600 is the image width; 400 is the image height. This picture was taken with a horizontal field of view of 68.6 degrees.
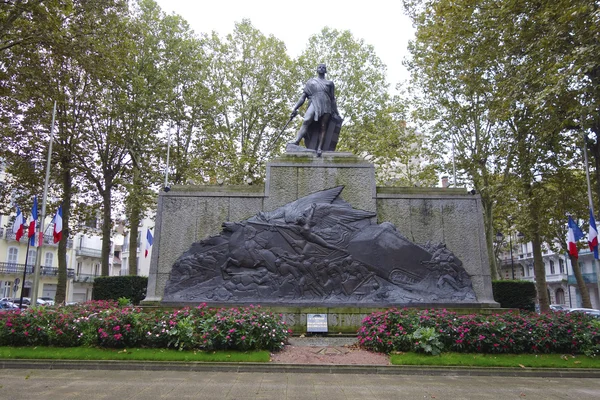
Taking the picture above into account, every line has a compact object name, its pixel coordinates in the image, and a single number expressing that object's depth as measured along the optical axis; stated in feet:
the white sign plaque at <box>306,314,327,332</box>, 39.92
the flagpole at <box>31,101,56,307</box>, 63.67
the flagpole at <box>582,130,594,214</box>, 64.27
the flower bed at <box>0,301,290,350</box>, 33.35
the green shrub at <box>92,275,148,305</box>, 62.90
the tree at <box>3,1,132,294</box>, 52.85
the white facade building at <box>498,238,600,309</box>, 156.66
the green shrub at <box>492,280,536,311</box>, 63.26
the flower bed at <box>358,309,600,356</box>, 33.68
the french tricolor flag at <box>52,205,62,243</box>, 64.58
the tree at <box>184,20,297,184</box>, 97.30
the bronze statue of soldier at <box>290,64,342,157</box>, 51.26
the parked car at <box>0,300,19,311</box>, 103.07
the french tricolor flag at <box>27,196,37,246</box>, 66.38
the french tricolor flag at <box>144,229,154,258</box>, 84.33
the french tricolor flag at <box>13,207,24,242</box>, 65.16
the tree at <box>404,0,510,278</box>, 59.52
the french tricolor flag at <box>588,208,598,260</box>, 60.59
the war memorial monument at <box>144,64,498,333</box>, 43.14
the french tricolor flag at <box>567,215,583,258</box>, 62.23
